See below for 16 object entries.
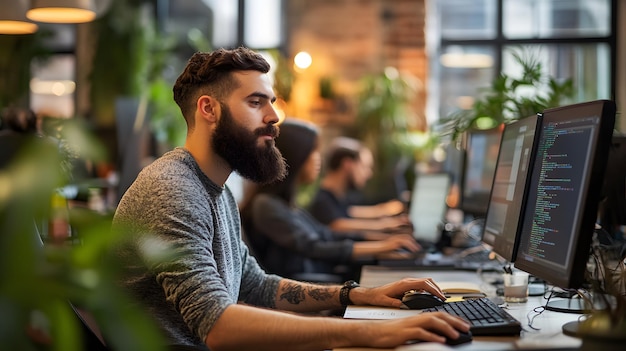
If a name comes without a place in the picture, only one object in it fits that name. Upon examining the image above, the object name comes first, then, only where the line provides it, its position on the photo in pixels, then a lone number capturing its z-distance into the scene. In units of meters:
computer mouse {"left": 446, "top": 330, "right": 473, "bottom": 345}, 1.45
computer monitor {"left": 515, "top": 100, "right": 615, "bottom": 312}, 1.46
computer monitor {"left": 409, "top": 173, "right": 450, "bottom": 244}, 4.41
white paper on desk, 1.86
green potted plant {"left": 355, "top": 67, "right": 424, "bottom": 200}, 7.63
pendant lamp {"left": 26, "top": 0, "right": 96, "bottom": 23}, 4.21
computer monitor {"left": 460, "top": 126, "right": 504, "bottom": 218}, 3.38
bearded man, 1.53
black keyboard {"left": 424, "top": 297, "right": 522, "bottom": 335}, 1.58
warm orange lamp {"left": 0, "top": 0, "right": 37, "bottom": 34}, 4.39
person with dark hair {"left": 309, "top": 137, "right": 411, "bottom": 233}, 5.51
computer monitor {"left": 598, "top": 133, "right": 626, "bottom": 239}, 2.71
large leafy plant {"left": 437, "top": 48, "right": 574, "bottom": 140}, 3.30
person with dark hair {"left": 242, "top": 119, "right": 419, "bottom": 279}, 3.77
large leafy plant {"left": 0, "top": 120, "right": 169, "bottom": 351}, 0.74
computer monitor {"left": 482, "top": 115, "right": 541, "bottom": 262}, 1.94
